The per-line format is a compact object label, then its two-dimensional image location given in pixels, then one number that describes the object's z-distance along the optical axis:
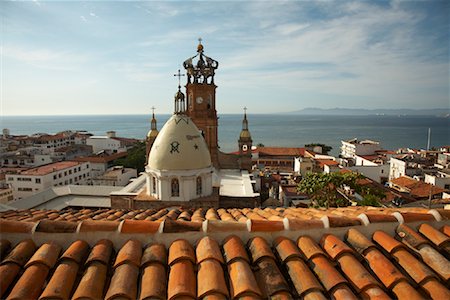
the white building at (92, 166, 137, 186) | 36.84
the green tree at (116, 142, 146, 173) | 47.53
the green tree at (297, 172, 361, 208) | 19.98
